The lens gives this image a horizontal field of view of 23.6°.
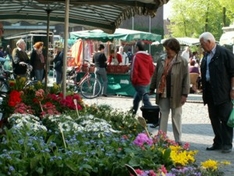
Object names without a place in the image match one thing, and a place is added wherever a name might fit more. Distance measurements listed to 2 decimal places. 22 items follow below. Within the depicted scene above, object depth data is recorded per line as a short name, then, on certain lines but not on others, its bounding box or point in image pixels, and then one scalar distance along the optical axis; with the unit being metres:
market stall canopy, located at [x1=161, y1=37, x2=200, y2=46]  29.45
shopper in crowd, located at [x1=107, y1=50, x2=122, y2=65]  21.55
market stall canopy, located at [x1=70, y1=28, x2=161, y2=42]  21.08
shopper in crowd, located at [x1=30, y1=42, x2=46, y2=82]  17.05
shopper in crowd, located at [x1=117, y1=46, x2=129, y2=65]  26.51
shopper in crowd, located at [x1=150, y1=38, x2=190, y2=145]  7.98
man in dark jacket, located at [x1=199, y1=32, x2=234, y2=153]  8.00
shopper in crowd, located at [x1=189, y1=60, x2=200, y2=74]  21.08
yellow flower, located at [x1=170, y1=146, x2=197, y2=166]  4.28
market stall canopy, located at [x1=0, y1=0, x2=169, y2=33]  6.83
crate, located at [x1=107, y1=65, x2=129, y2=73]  19.17
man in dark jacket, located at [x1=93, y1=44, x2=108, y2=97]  18.46
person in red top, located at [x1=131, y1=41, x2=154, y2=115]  11.69
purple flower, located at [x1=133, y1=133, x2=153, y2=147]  4.73
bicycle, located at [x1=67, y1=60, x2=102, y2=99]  18.25
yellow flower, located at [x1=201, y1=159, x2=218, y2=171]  4.14
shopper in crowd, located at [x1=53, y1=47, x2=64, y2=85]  19.01
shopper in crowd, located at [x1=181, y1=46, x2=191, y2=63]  20.60
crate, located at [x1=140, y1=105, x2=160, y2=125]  8.95
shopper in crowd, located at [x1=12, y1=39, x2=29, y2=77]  15.71
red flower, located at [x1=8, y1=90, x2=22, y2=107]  6.93
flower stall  4.08
